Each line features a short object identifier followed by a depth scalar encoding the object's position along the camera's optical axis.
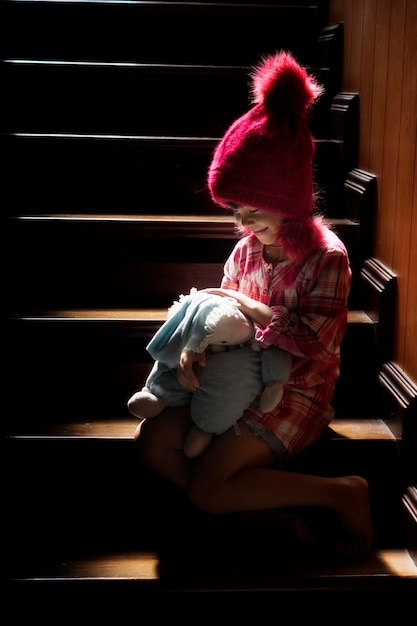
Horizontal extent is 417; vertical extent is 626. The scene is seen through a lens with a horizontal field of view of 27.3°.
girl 1.79
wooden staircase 1.81
